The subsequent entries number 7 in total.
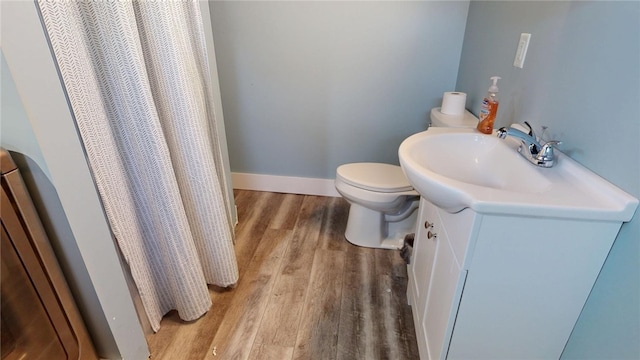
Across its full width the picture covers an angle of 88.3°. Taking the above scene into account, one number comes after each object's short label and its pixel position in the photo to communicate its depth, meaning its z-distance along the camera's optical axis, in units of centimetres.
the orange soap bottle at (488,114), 123
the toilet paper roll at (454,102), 173
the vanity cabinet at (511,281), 78
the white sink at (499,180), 74
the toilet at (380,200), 175
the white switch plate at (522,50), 124
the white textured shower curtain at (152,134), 95
